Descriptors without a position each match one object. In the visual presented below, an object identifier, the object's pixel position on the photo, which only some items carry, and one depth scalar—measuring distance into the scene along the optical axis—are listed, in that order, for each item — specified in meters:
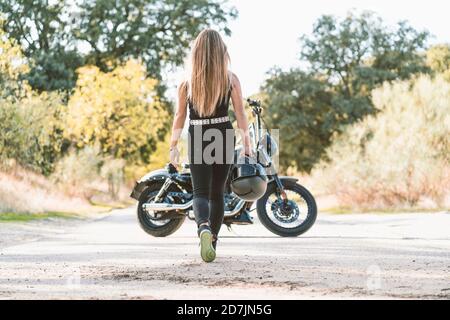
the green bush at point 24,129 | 21.84
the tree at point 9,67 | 23.19
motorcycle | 10.41
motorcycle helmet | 8.16
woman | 7.29
